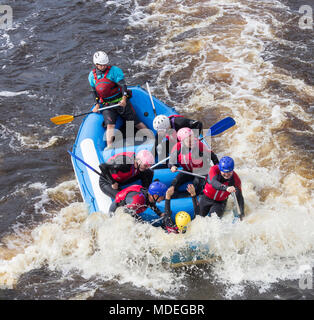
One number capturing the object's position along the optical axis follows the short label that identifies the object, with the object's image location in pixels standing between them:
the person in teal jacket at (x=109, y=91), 13.51
